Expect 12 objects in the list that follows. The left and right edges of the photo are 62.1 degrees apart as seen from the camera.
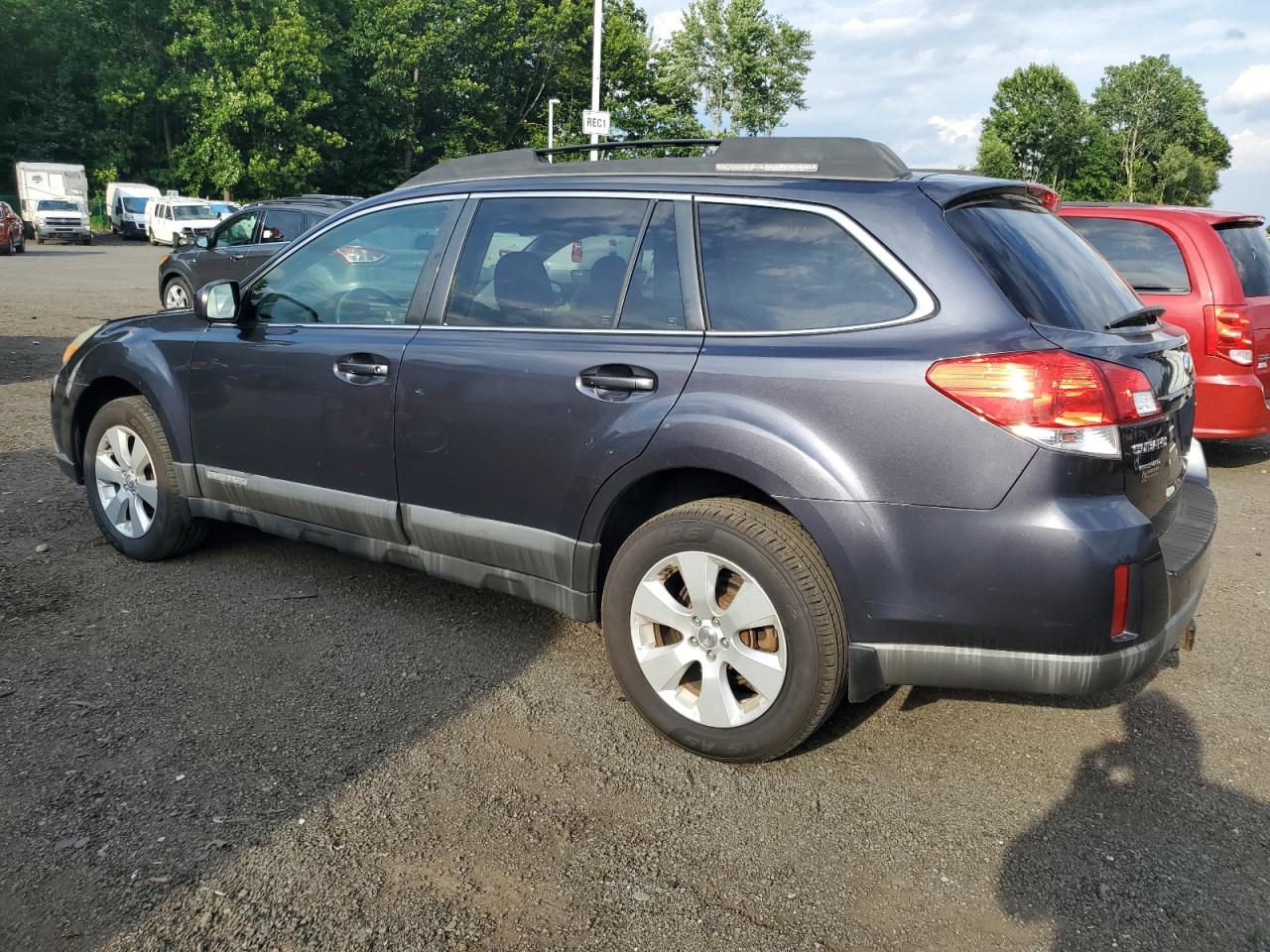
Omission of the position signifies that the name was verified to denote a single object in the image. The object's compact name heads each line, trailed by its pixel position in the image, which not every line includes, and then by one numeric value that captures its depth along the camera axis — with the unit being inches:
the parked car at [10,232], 1149.7
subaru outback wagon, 108.0
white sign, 654.5
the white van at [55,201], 1432.1
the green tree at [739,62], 1927.9
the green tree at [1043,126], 3021.7
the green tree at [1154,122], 3122.5
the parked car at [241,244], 541.6
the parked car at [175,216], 1422.4
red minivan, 260.1
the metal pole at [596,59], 773.9
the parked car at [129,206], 1577.3
